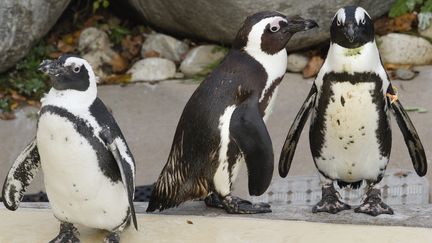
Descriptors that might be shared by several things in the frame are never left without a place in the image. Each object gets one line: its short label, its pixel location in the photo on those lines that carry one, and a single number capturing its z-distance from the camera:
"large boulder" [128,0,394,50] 11.38
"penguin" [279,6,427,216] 5.86
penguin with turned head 5.26
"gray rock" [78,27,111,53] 12.42
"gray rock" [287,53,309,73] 11.82
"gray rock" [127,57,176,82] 11.93
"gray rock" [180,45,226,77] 11.98
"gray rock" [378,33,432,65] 11.77
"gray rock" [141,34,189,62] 12.39
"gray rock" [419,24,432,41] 12.09
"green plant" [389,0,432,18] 12.02
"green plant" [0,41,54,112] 11.54
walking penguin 5.78
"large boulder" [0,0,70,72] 11.39
